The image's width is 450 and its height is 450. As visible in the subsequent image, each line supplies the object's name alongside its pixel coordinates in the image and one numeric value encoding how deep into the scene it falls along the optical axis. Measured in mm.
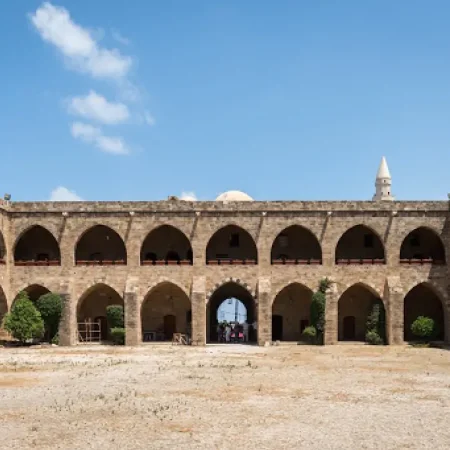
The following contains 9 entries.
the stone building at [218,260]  30969
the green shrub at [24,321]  29156
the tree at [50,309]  29828
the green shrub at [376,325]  30475
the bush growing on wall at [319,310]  30109
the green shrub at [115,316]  30484
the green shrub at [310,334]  30234
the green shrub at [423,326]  30266
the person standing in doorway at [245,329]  34594
